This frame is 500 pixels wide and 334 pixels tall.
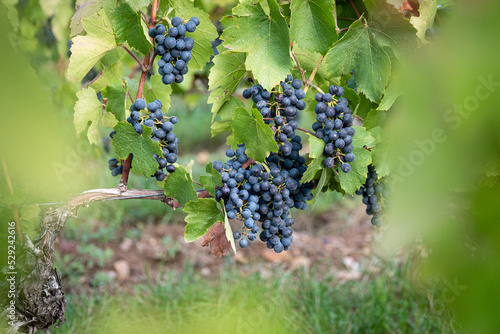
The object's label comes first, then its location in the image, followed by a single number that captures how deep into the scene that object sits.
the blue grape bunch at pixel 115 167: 1.93
